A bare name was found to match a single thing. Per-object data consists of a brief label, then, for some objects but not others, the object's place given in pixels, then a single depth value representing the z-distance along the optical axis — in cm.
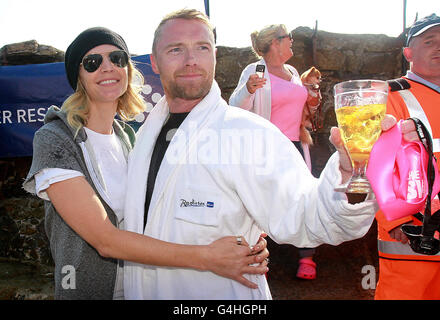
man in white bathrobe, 127
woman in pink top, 282
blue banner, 373
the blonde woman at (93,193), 135
